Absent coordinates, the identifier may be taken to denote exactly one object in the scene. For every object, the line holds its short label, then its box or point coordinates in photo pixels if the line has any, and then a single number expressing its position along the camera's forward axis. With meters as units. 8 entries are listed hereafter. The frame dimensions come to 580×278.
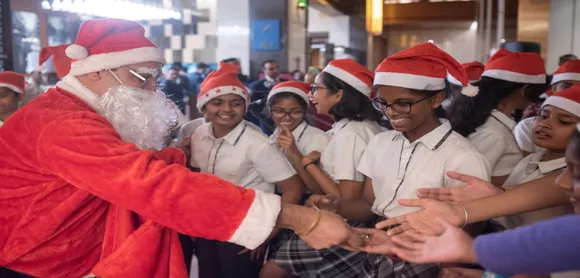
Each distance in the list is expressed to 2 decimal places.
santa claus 1.47
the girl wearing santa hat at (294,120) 2.92
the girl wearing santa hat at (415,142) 1.94
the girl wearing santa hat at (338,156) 2.33
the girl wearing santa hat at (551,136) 2.04
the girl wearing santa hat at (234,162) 2.60
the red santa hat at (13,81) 3.43
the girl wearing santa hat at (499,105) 2.56
